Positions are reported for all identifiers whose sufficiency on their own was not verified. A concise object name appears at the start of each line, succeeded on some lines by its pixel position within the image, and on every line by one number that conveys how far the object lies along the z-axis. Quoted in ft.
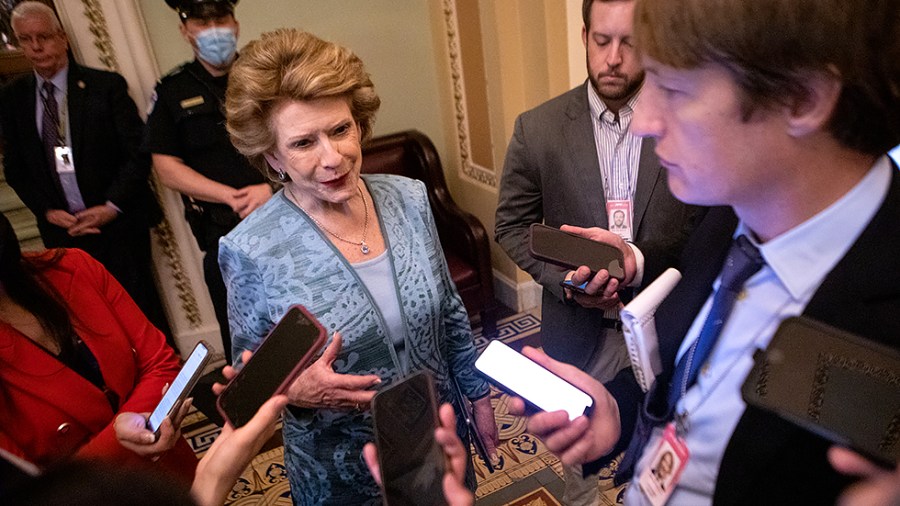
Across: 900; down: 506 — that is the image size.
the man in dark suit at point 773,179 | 2.10
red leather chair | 10.66
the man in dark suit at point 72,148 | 8.91
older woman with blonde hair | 4.13
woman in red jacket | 4.12
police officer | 8.23
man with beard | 5.24
